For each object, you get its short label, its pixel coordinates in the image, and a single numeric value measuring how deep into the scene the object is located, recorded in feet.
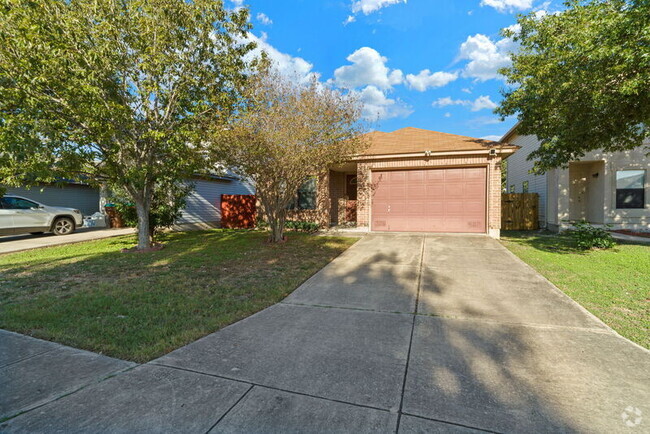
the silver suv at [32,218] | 34.14
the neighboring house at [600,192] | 39.96
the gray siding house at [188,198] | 45.16
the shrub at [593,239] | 26.58
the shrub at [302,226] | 42.29
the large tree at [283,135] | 24.36
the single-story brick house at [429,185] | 35.17
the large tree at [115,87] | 19.06
